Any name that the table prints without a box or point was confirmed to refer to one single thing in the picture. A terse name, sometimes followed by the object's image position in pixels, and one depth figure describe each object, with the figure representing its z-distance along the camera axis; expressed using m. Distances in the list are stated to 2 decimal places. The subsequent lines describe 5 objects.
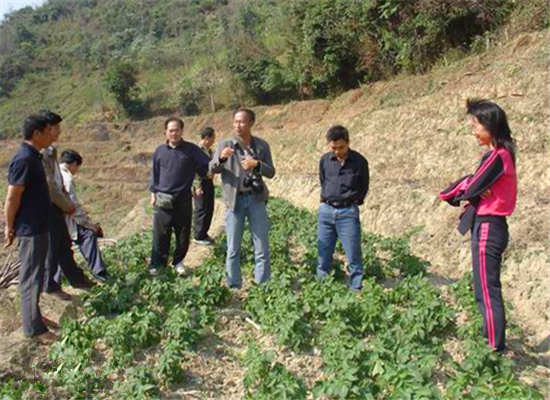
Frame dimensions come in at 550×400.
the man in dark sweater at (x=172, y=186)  5.62
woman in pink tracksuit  3.78
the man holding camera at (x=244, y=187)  5.09
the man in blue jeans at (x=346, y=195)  5.23
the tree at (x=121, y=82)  31.30
